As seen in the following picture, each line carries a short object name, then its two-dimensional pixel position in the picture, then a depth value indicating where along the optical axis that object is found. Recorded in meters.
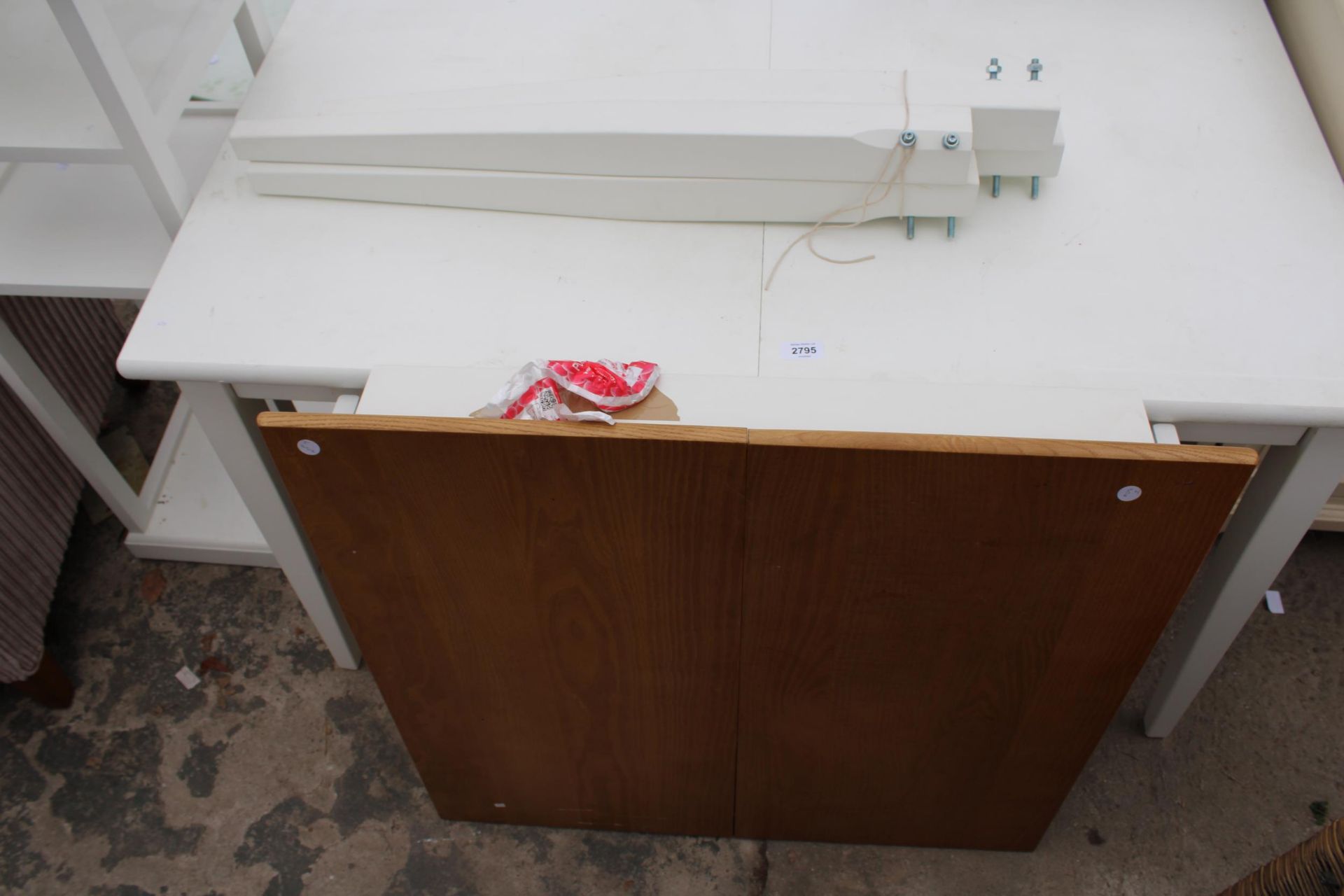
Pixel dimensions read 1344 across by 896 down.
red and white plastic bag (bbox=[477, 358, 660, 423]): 1.04
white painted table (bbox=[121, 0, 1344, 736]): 1.15
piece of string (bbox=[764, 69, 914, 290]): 1.21
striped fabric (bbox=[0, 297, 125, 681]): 1.56
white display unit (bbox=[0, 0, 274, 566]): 1.23
